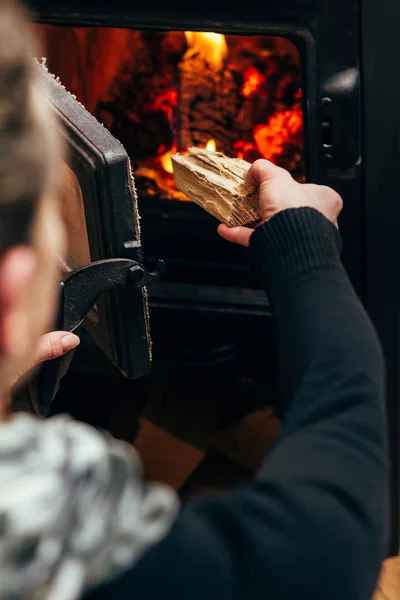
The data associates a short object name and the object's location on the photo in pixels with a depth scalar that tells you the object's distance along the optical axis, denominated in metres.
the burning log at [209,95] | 2.88
